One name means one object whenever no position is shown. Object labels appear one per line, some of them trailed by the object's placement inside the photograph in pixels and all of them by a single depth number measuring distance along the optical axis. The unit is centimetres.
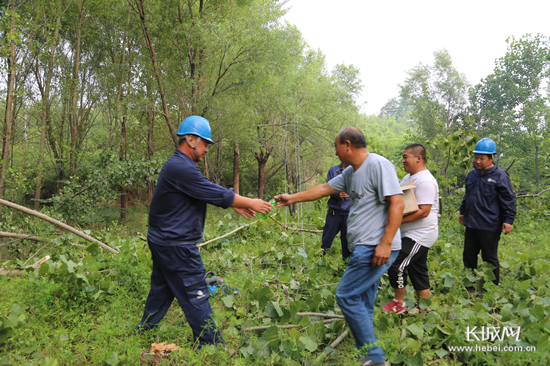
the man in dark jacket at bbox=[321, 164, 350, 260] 498
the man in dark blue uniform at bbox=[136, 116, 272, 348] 270
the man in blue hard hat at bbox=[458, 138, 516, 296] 391
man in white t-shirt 321
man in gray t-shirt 246
